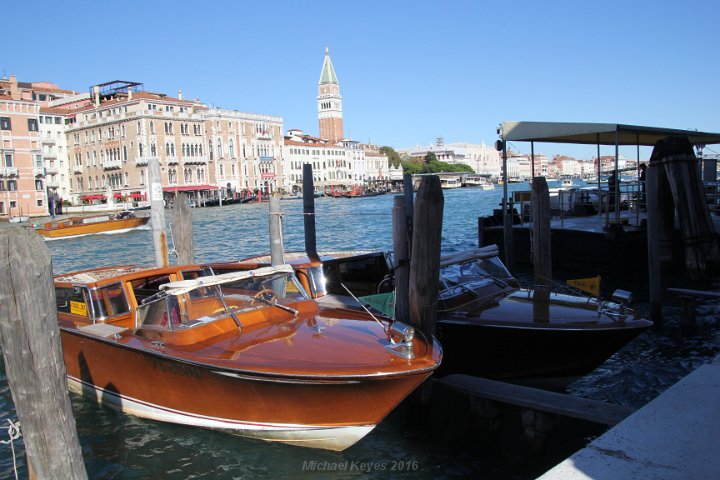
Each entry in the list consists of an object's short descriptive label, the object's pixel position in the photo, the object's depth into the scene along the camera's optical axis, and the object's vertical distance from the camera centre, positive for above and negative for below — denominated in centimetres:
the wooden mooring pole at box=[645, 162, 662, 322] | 1033 -125
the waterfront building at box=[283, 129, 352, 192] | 9962 +512
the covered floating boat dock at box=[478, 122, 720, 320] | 1381 -131
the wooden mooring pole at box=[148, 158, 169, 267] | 1088 -29
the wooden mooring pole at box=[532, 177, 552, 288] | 1102 -93
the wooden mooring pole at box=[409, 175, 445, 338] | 691 -79
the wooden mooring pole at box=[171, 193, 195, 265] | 1071 -58
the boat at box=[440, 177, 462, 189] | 12772 -7
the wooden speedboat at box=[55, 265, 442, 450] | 571 -160
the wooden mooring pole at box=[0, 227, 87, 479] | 413 -103
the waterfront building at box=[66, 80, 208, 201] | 7069 +669
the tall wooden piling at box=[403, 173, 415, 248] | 972 -12
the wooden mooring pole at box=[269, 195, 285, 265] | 918 -62
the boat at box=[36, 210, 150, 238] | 3229 -134
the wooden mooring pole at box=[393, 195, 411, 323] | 739 -91
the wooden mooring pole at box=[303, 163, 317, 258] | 1087 -29
